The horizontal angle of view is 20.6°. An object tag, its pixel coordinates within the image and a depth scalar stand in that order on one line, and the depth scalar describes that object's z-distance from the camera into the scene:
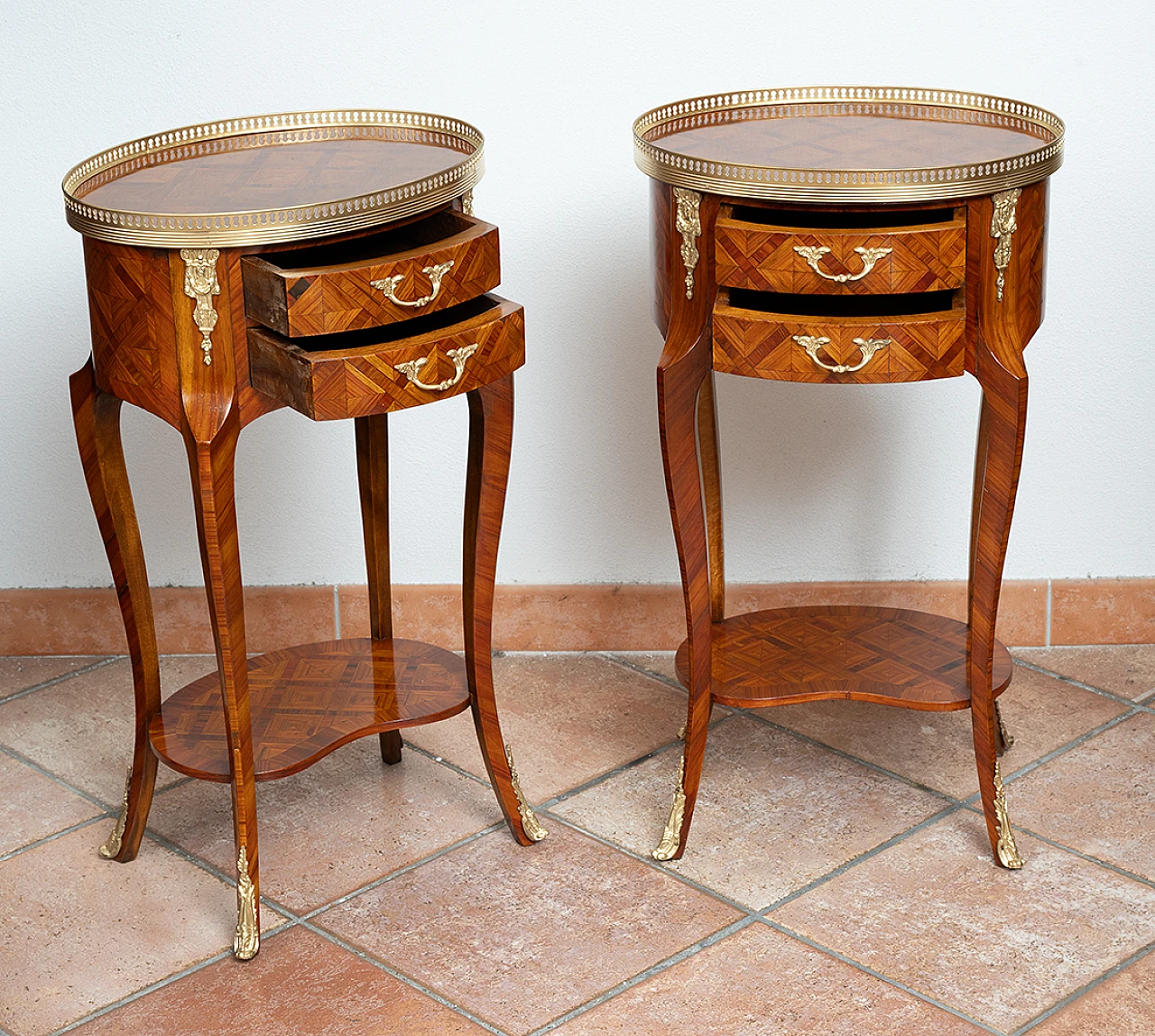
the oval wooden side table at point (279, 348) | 3.00
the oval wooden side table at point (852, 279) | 3.06
